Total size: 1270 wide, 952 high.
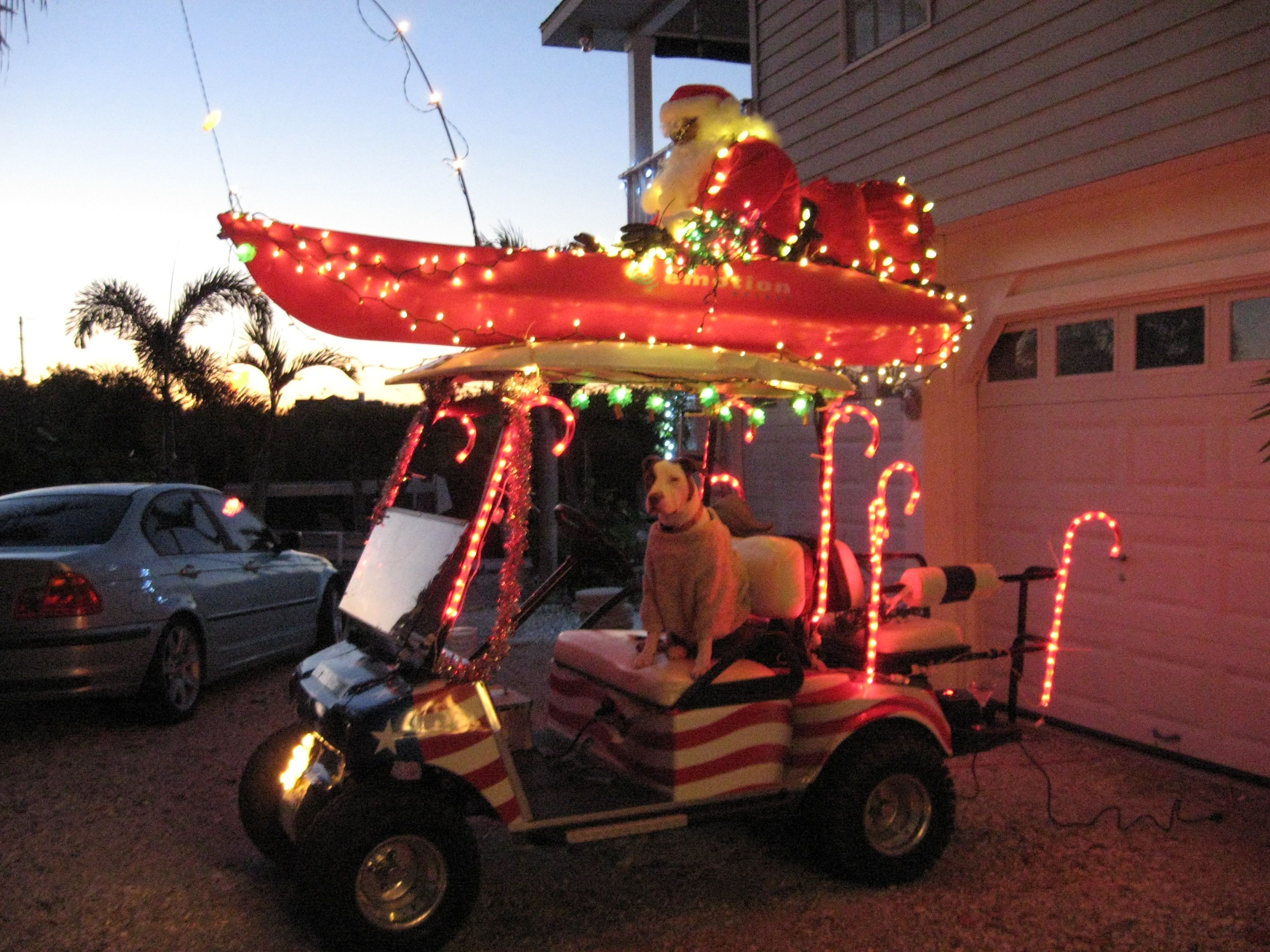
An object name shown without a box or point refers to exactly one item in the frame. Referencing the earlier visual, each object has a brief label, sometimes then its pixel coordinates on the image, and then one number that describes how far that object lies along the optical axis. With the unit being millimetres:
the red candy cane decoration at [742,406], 4680
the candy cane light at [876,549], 4055
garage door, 4996
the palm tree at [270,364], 12023
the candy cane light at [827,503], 4020
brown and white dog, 3902
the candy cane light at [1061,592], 4359
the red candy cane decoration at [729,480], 5004
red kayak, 3387
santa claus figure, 3980
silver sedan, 5516
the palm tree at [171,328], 11516
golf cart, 3361
